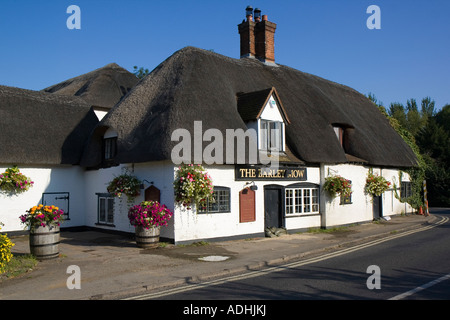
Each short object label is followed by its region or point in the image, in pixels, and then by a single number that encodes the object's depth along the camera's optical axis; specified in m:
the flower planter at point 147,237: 13.73
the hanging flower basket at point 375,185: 21.70
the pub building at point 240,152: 15.02
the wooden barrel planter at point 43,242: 11.50
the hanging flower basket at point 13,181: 16.80
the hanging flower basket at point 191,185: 13.70
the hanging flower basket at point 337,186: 18.47
